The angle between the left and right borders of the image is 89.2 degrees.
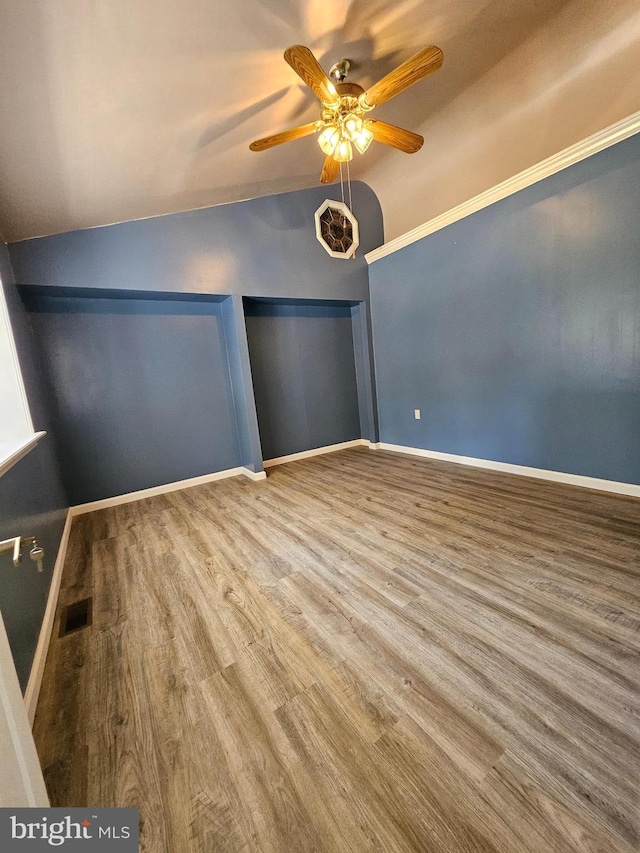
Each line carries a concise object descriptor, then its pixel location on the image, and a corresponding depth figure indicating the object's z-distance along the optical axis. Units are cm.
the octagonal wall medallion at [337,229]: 409
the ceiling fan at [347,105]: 171
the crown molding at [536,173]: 223
